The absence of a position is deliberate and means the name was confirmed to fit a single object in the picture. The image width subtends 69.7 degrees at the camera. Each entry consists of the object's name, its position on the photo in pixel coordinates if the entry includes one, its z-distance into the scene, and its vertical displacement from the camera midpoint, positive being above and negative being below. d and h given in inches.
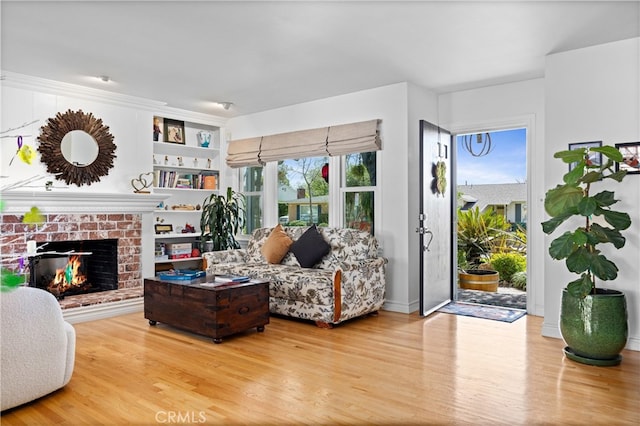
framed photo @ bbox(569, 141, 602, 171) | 151.3 +18.1
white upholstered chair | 99.7 -31.1
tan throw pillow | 207.9 -17.0
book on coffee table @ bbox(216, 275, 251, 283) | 166.1 -25.4
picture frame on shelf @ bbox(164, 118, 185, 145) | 248.2 +43.1
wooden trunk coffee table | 153.3 -33.6
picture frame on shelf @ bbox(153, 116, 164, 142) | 241.9 +43.7
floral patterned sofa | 170.6 -26.7
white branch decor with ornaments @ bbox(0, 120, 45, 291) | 49.3 -1.2
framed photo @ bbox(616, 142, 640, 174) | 144.9 +16.3
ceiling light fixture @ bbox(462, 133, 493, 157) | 290.4 +41.7
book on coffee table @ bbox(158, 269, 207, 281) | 172.9 -25.0
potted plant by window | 244.7 -7.2
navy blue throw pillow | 196.2 -16.8
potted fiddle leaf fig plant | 130.0 -15.6
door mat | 190.1 -44.7
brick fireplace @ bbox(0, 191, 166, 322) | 184.9 -7.0
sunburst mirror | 198.2 +28.2
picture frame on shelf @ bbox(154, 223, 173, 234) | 244.7 -9.7
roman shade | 205.6 +32.5
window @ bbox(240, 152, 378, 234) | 214.8 +9.1
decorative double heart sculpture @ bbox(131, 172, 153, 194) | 226.6 +13.0
